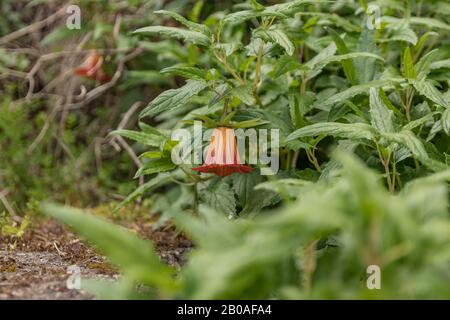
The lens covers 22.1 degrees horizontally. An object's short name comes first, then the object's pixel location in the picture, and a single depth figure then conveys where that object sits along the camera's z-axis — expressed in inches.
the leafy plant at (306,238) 25.7
